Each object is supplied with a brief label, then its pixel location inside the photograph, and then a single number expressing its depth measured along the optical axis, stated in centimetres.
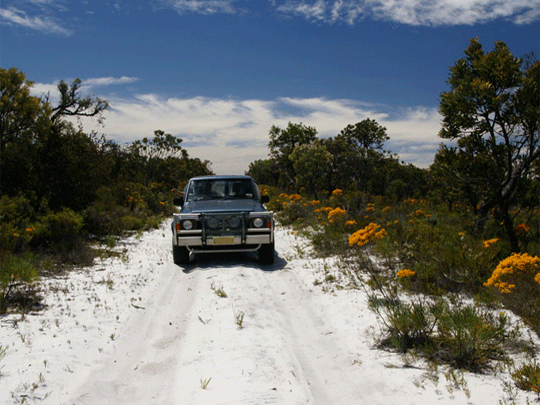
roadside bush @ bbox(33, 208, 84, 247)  859
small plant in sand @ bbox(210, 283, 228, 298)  592
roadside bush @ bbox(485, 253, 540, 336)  402
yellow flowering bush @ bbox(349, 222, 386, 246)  531
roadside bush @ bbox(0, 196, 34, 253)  696
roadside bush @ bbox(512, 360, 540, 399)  299
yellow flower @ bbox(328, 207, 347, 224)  816
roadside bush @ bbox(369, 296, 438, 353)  405
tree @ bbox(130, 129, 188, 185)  3040
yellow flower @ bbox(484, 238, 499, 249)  548
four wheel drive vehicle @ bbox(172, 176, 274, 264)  761
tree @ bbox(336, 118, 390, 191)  2494
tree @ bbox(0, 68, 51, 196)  905
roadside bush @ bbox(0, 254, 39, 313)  525
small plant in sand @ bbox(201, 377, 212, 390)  339
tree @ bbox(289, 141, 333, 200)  2353
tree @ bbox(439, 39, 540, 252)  707
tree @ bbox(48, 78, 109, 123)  1859
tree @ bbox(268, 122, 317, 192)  3206
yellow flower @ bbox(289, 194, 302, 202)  1359
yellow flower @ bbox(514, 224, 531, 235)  689
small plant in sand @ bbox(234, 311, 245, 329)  477
